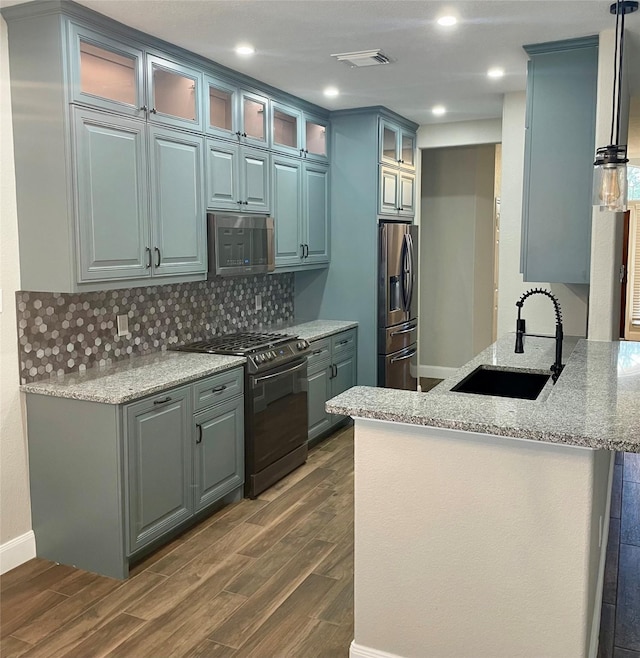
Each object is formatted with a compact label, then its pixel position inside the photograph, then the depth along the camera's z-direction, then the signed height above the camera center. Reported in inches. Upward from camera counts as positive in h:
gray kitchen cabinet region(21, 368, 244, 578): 119.7 -41.1
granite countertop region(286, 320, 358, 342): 195.3 -22.3
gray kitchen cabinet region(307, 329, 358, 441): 194.2 -36.2
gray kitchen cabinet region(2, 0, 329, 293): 118.0 +21.1
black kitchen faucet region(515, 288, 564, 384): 129.2 -18.3
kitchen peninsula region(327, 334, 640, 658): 79.0 -33.1
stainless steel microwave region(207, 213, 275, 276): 157.3 +3.3
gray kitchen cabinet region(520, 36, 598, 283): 144.2 +21.6
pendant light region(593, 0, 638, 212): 92.5 +10.8
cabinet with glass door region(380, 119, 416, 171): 220.2 +39.0
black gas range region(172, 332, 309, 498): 156.3 -35.8
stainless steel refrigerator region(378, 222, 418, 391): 220.8 -15.7
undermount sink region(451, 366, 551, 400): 133.5 -25.6
